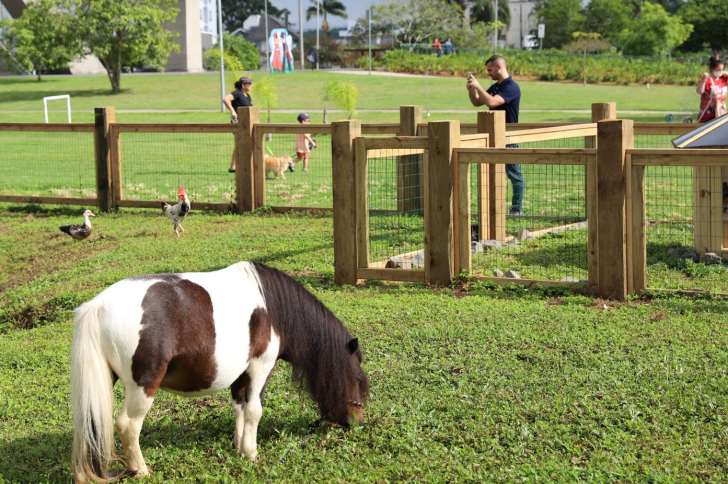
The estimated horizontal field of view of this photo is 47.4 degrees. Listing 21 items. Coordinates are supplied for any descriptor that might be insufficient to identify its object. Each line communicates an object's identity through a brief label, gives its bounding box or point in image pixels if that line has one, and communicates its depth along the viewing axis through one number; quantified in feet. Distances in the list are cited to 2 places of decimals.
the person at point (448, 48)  187.82
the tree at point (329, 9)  323.59
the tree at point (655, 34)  182.19
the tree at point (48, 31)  131.64
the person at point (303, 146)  56.85
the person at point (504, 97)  33.96
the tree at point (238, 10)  365.20
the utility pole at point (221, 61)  116.67
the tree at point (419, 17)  221.37
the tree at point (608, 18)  227.40
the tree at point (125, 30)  128.57
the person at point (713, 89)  46.52
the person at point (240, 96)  49.71
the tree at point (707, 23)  196.75
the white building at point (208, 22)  289.12
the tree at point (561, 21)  240.32
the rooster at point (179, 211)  35.09
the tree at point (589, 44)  188.55
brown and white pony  12.29
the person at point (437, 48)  182.07
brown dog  52.49
